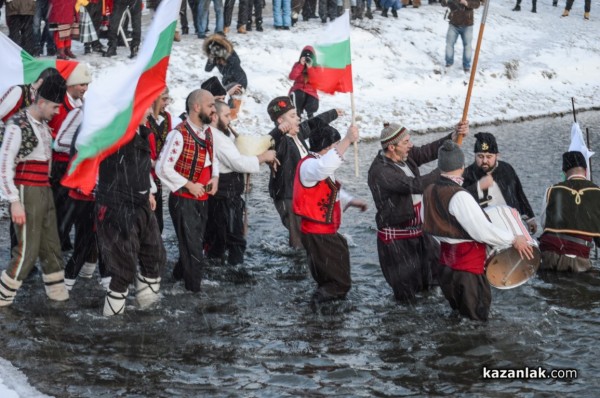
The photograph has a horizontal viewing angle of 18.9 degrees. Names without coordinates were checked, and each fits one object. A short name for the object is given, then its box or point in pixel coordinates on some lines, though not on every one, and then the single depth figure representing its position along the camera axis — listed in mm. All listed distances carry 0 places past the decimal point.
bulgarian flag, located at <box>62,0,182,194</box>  14131
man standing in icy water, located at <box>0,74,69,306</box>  15437
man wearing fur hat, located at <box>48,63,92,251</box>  17043
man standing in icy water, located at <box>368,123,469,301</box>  16269
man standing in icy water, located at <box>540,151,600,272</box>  18320
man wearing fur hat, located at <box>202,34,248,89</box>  24690
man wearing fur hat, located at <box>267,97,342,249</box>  19152
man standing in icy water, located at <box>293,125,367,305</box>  16398
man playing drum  14174
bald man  16455
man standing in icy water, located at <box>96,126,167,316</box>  15264
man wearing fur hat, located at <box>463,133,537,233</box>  17129
